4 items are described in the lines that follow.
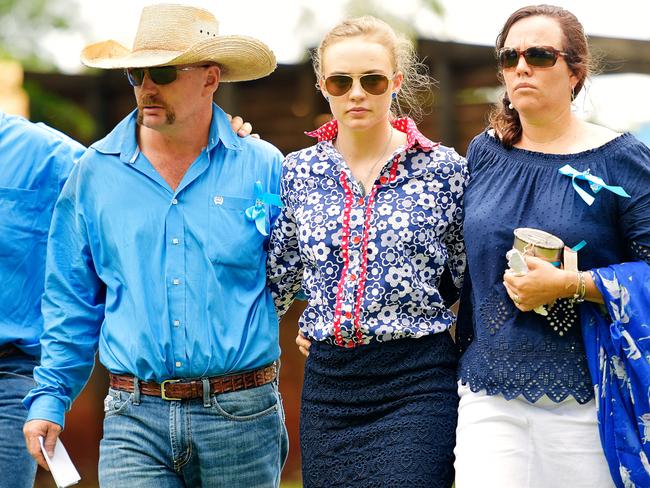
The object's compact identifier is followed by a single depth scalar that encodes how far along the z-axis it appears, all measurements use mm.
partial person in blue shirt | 9172
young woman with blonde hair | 8227
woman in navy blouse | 7699
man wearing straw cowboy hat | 8562
